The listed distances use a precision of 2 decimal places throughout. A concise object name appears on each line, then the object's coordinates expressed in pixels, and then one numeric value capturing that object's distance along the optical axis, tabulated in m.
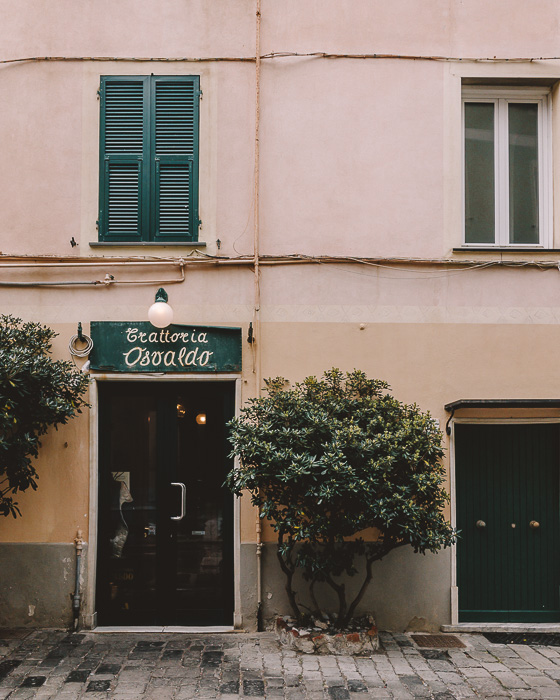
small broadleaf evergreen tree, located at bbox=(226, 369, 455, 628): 5.47
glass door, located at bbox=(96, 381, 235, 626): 6.72
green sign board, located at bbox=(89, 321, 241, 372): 6.69
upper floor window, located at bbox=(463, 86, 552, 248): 7.09
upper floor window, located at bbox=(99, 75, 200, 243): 6.87
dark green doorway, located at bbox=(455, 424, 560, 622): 6.77
